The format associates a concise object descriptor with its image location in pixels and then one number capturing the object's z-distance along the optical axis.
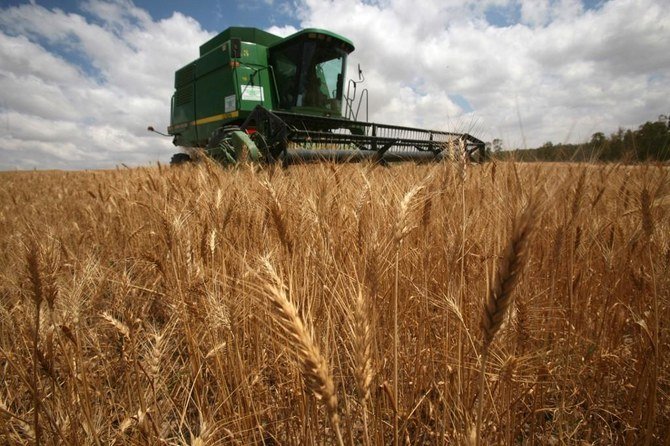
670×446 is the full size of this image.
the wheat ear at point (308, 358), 0.43
